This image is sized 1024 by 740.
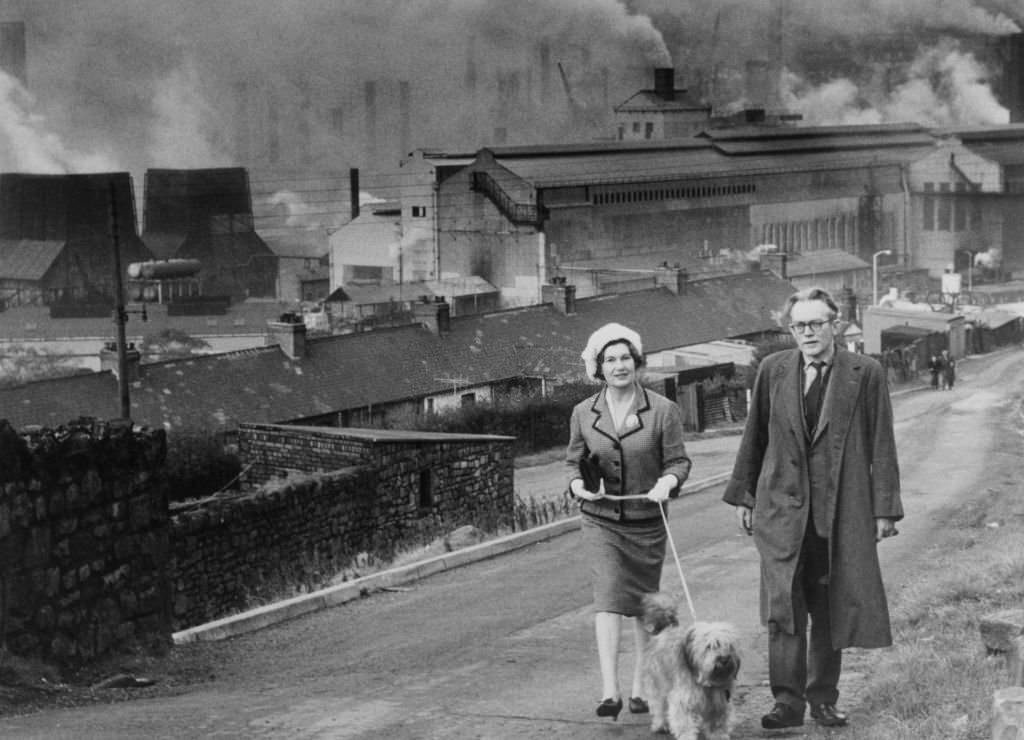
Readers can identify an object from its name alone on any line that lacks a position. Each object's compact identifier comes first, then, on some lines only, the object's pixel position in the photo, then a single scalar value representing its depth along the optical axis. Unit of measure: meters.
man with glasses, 6.77
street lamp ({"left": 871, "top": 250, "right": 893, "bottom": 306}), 64.81
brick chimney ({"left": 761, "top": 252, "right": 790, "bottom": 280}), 59.45
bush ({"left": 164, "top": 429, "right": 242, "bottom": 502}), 29.06
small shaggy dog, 6.36
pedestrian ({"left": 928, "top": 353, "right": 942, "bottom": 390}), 45.97
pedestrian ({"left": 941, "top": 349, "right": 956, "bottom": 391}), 45.94
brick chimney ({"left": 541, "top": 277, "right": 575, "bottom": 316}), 47.44
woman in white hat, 7.10
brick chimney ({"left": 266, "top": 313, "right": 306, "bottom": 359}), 39.31
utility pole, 31.11
